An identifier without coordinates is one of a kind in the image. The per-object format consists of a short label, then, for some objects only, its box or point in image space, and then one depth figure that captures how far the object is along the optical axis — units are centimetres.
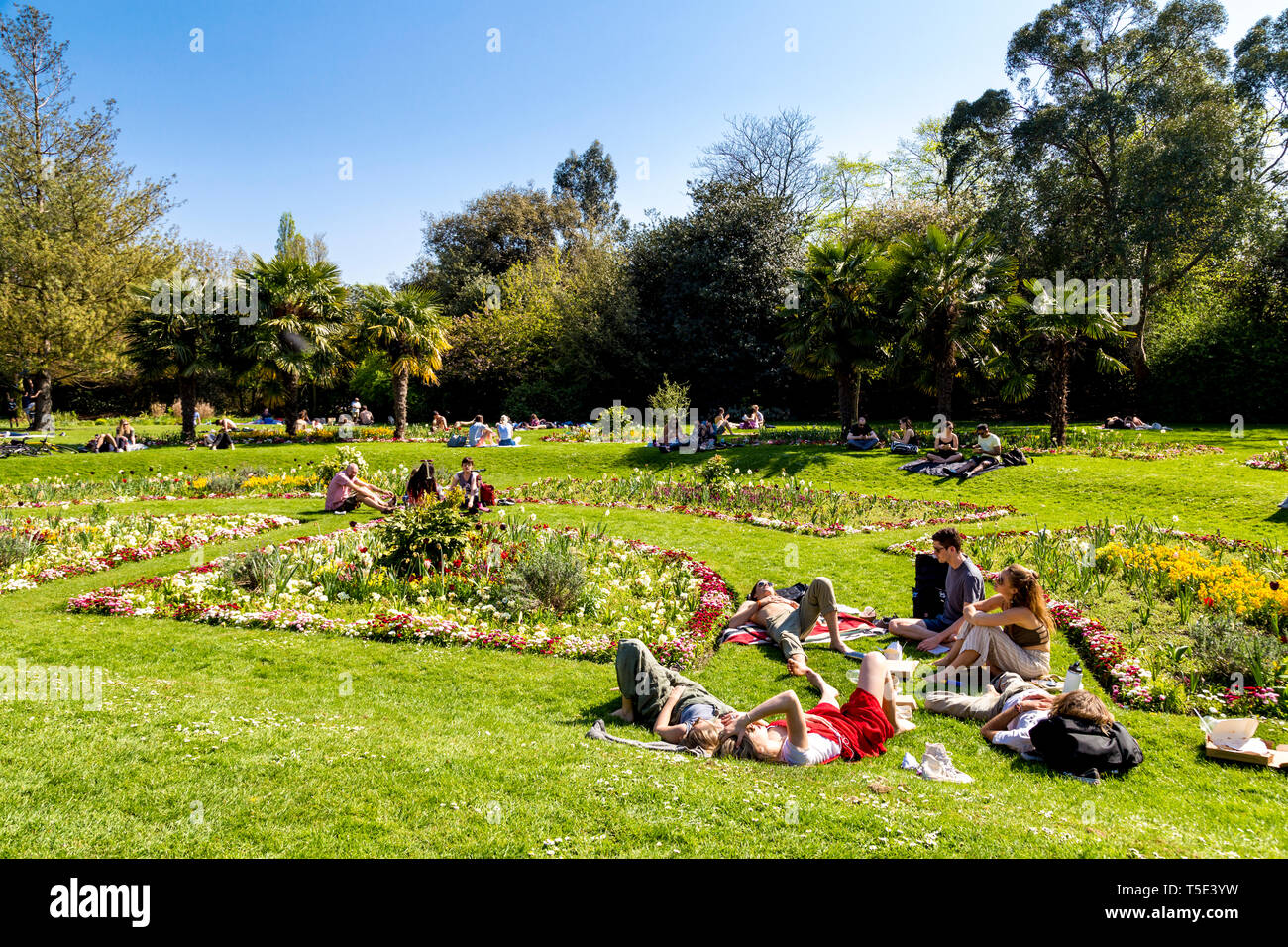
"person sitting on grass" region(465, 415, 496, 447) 2053
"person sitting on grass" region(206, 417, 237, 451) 2044
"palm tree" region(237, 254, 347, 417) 2286
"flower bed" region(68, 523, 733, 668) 735
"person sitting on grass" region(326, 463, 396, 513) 1334
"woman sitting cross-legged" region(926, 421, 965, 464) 1609
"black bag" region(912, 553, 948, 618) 754
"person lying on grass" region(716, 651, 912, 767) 478
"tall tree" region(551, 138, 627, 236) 6500
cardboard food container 469
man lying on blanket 692
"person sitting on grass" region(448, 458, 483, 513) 1252
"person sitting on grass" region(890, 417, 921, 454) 1828
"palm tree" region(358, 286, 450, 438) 2444
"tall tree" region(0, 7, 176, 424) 2741
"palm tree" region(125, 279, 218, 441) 2273
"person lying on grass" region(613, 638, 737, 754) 533
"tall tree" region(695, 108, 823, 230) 3903
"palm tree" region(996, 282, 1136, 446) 1752
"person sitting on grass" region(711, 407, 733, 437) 2060
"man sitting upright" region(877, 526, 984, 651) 702
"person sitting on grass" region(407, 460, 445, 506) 1236
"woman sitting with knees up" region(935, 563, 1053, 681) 601
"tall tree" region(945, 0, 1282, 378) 2284
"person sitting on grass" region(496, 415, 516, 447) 2142
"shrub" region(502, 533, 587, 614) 815
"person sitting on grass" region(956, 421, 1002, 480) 1561
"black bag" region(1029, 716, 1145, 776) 459
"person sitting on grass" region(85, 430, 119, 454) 2027
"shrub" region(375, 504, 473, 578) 885
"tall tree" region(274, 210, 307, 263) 4922
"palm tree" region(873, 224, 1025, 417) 1892
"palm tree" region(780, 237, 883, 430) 1989
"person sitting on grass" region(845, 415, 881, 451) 1911
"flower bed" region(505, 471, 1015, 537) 1259
